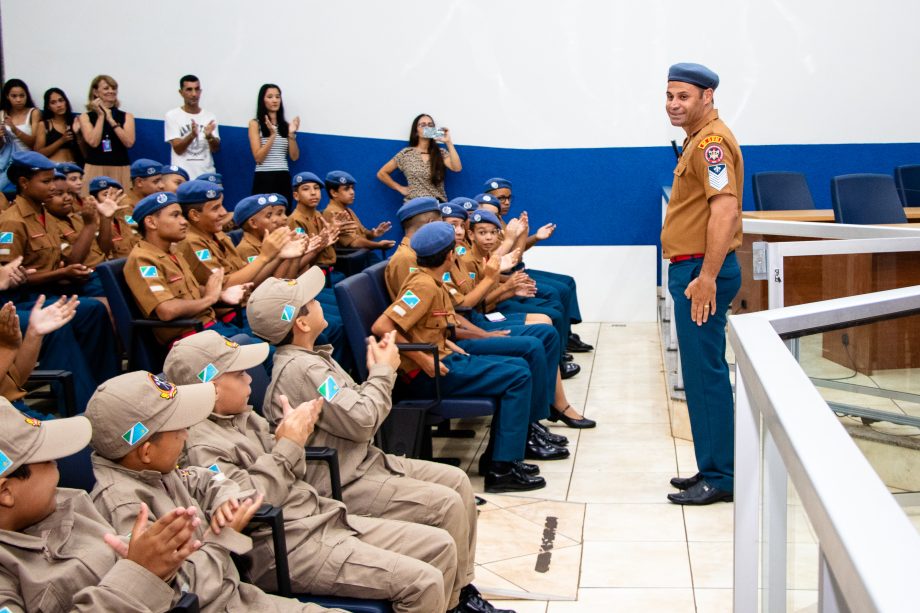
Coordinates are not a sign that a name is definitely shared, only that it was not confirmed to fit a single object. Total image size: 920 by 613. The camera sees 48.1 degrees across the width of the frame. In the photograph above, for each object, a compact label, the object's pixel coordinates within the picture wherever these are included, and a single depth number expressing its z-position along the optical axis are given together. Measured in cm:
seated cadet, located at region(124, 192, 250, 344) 408
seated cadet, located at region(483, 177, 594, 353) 646
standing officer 354
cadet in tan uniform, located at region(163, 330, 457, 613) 227
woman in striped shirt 793
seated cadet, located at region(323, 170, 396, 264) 671
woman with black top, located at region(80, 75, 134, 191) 771
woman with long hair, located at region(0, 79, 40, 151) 753
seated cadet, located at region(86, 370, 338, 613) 199
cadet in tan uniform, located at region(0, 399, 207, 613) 166
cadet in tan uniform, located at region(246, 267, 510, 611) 277
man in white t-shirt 787
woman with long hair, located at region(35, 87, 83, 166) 762
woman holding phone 789
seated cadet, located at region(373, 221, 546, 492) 399
